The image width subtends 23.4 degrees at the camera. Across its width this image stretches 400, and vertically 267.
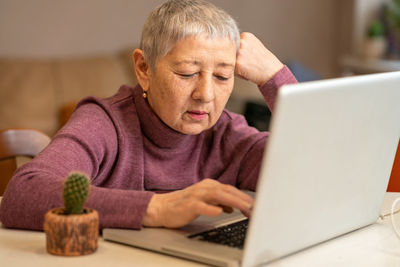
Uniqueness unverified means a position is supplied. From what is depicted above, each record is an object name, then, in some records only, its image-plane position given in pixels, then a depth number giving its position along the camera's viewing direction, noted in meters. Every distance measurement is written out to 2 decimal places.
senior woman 1.37
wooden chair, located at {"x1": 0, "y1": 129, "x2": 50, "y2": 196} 1.87
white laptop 1.15
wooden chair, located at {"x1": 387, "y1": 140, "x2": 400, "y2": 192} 1.69
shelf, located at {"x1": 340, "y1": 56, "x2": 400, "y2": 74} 4.28
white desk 1.25
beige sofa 3.78
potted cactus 1.23
